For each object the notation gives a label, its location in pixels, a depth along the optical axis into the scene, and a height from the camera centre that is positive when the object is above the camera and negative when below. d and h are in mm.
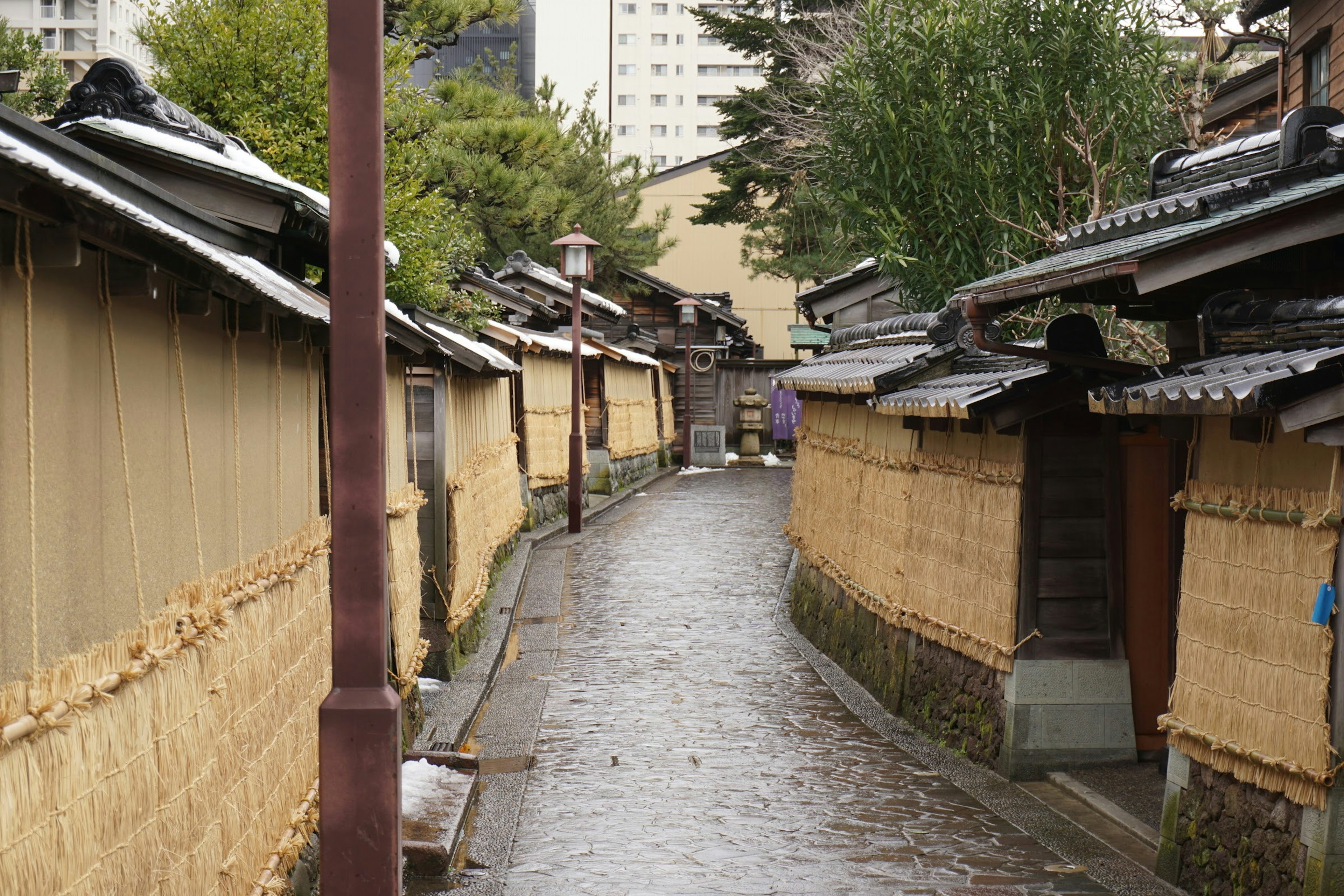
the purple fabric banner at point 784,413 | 46156 -1531
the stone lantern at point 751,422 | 46156 -1844
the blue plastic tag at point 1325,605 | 6504 -1130
